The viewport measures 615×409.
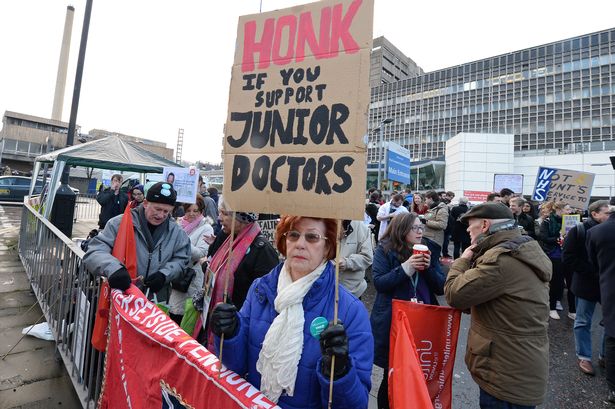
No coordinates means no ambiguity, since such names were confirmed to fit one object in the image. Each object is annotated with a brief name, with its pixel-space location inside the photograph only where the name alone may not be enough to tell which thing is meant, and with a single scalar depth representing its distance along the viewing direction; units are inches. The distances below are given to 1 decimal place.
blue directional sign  712.4
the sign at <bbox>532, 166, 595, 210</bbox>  299.5
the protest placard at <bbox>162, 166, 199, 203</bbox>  198.7
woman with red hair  51.9
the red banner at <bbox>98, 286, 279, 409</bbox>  57.1
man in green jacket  80.7
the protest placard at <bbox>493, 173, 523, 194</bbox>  721.0
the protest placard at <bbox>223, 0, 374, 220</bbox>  58.6
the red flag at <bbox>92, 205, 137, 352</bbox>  93.7
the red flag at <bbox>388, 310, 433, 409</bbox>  54.2
